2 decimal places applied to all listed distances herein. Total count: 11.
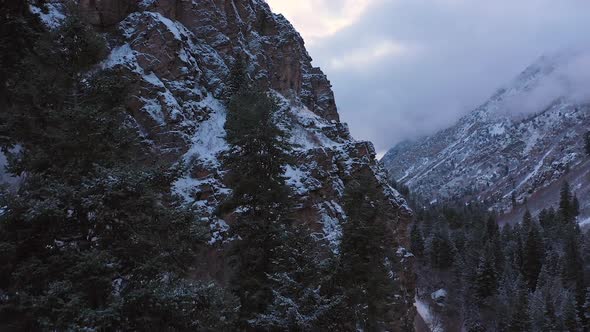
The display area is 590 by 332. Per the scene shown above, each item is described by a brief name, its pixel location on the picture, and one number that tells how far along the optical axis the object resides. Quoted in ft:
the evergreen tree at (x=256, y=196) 49.39
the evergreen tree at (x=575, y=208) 394.52
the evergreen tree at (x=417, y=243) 290.76
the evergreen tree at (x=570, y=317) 186.70
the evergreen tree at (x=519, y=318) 175.03
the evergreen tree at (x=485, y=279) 222.07
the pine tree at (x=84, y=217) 28.09
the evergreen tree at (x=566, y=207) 359.29
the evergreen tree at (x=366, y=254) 63.05
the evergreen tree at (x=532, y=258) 257.96
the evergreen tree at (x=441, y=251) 271.49
